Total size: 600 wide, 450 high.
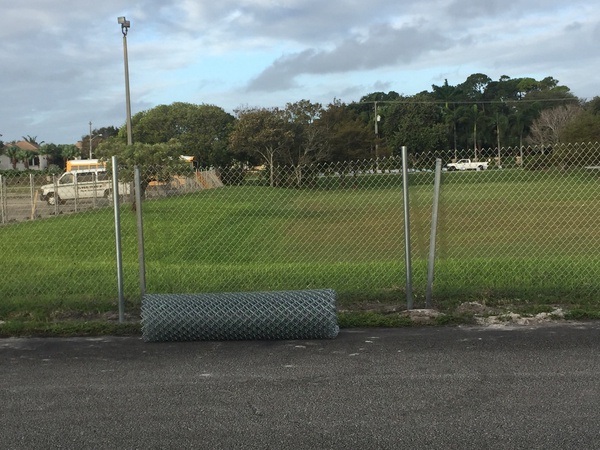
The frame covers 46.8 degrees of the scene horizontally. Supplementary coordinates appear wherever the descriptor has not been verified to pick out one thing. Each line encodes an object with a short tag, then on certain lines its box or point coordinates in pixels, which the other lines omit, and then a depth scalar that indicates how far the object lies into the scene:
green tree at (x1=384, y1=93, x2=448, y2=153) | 70.00
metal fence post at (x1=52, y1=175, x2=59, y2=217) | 20.18
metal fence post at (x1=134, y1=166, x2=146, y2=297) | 7.38
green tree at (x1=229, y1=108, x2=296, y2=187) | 41.31
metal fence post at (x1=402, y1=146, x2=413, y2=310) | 7.24
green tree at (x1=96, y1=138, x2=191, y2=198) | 24.41
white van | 25.19
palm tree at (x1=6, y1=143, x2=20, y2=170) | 99.44
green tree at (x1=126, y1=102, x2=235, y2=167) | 67.59
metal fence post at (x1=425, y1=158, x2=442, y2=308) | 7.34
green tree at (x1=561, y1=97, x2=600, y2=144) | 44.28
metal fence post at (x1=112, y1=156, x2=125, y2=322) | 7.32
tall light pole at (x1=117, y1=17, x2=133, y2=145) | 26.77
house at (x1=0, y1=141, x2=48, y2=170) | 105.88
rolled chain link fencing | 6.41
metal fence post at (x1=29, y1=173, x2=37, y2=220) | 17.25
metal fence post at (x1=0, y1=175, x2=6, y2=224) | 19.02
